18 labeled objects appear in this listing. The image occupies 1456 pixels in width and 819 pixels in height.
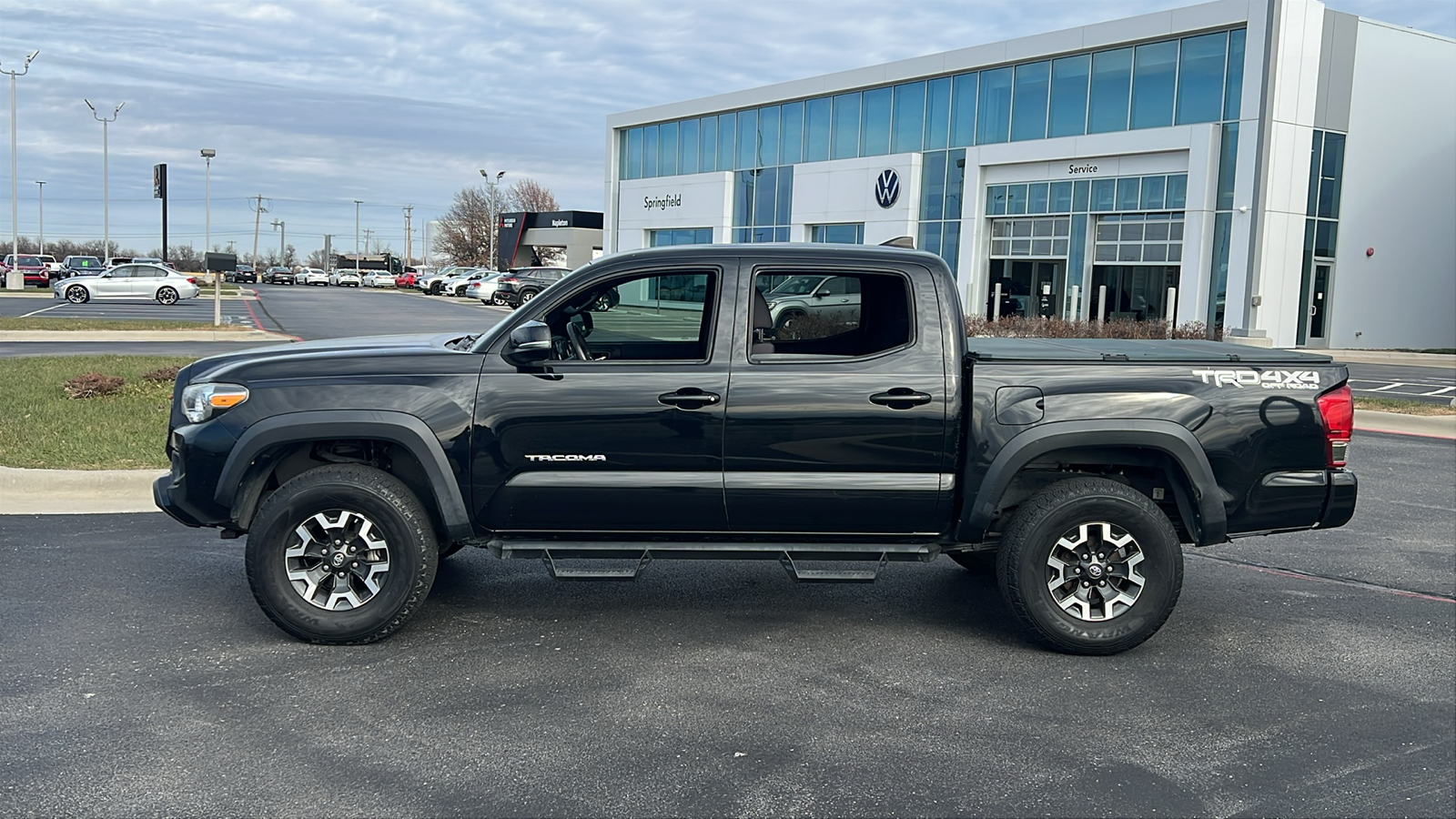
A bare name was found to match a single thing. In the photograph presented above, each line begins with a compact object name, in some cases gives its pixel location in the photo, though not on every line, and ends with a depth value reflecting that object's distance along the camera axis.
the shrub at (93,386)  12.49
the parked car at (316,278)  93.19
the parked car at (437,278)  68.14
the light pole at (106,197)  65.38
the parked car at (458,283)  63.91
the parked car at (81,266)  45.48
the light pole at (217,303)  25.79
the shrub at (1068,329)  29.00
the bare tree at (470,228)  109.56
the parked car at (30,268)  53.45
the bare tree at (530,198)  114.56
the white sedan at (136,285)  41.09
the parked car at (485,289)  54.72
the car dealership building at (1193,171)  32.97
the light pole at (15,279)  48.53
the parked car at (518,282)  50.53
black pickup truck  5.42
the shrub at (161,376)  13.38
